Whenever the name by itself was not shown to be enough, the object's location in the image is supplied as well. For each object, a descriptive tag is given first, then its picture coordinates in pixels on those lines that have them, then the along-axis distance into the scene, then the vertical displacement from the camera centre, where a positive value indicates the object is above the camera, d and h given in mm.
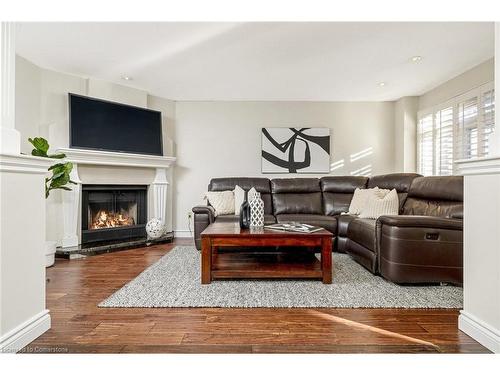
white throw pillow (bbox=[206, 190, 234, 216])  4195 -226
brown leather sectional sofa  2465 -351
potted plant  3146 +47
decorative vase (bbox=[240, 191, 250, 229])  2920 -297
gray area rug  2117 -814
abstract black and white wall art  5160 +614
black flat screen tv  3908 +797
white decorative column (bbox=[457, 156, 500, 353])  1515 -340
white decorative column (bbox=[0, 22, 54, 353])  1416 -227
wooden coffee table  2508 -525
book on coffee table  2666 -384
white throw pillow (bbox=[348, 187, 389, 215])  3887 -145
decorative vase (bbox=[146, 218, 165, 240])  4469 -641
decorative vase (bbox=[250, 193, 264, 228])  2996 -273
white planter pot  3180 -731
